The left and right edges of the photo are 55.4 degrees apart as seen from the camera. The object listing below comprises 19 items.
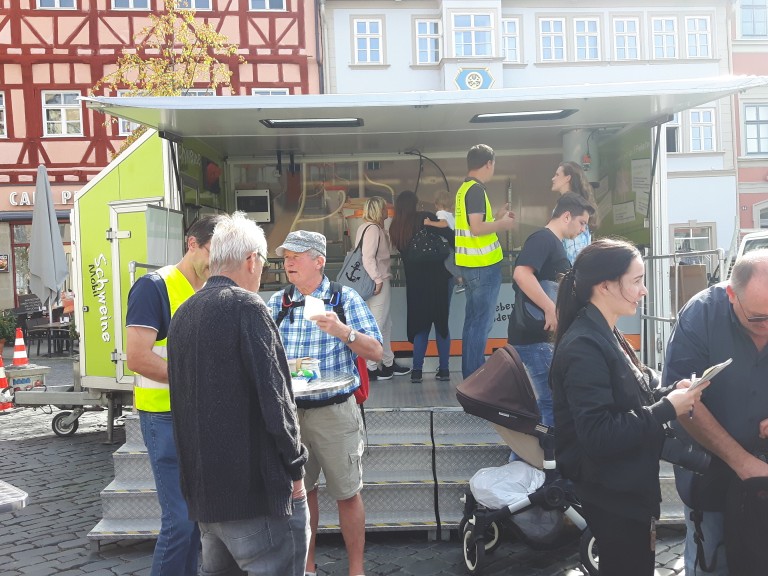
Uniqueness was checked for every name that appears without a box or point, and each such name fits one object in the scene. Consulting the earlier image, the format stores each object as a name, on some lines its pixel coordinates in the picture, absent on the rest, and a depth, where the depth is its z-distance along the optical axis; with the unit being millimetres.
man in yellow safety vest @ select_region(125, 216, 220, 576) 3193
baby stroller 3941
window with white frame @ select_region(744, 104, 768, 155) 26469
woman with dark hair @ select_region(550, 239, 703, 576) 2410
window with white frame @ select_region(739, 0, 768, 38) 26906
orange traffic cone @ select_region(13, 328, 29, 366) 10711
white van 8643
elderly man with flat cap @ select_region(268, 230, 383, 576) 3670
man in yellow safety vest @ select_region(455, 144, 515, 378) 5434
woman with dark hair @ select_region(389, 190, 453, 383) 6496
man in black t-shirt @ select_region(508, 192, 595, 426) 4230
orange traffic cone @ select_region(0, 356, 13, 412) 10181
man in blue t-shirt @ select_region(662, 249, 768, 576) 2703
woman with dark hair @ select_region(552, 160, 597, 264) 5234
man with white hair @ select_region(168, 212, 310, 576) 2369
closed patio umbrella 10562
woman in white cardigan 6465
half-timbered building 22594
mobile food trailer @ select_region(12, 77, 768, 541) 4938
